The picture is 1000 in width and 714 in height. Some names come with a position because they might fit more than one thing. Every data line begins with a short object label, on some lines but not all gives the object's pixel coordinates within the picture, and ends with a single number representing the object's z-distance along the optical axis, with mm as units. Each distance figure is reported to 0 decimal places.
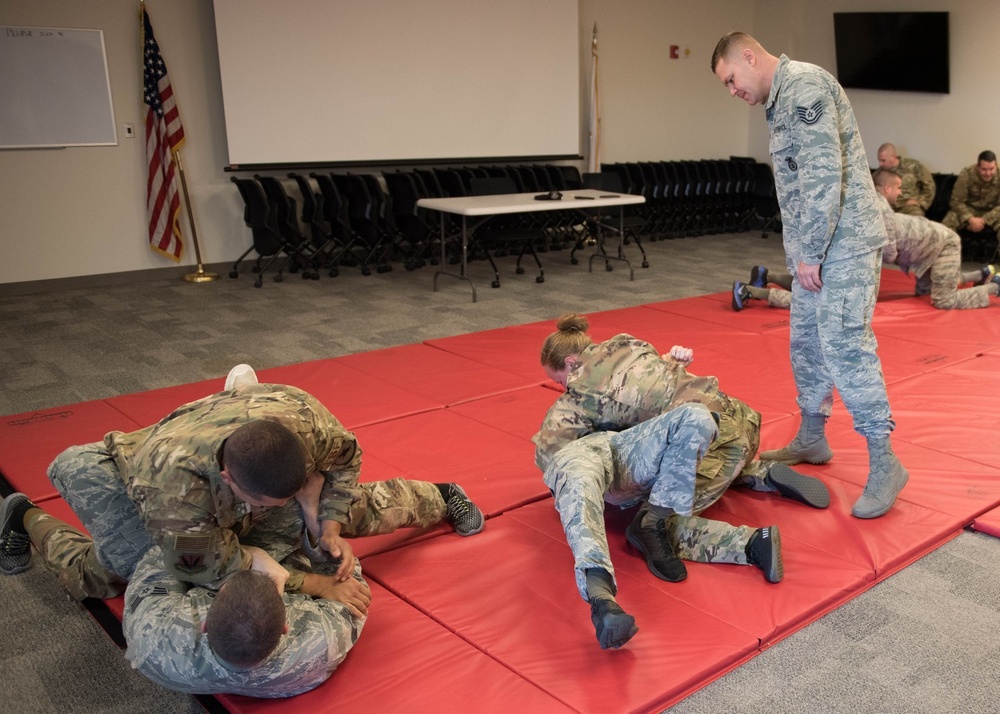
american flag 7797
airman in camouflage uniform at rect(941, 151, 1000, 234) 8516
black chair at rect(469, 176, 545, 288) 8148
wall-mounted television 9766
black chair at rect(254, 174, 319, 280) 8094
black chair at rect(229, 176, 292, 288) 7953
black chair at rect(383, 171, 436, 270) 8523
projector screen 8250
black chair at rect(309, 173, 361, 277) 8328
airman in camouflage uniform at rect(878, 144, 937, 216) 9094
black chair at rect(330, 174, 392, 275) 8453
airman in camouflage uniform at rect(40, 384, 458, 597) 2225
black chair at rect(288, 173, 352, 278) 8305
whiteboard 7332
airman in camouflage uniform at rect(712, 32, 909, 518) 3246
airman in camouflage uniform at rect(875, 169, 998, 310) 6273
